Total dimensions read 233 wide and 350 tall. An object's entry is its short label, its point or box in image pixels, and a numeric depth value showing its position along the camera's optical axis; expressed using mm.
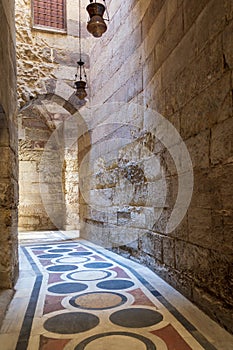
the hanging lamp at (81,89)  4441
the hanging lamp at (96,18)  3225
